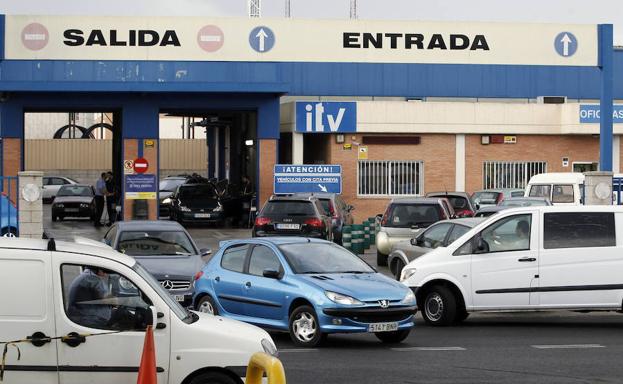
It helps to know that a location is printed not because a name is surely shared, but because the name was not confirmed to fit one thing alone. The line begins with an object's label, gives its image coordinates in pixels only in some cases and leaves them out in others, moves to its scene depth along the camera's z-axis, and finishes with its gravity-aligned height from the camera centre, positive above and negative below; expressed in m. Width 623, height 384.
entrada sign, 45.47 +4.92
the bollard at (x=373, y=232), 35.50 -1.86
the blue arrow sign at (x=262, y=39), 47.06 +4.96
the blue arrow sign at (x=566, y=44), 49.41 +5.05
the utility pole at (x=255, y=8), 71.11 +9.51
